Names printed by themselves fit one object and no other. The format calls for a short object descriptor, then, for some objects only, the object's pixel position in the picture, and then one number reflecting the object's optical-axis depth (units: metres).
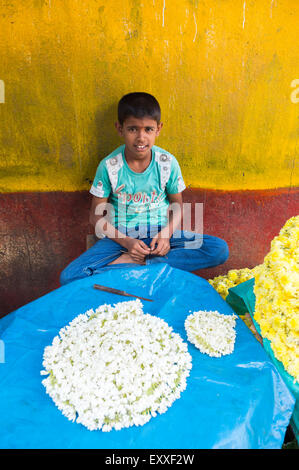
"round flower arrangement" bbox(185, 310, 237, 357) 1.48
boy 2.29
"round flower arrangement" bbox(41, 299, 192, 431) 1.18
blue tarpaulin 1.15
